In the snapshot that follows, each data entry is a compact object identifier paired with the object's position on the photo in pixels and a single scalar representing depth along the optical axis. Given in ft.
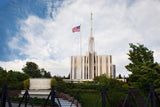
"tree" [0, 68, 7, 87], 87.68
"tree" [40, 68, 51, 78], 228.63
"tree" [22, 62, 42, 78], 225.97
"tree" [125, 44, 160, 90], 40.68
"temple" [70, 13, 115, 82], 225.97
